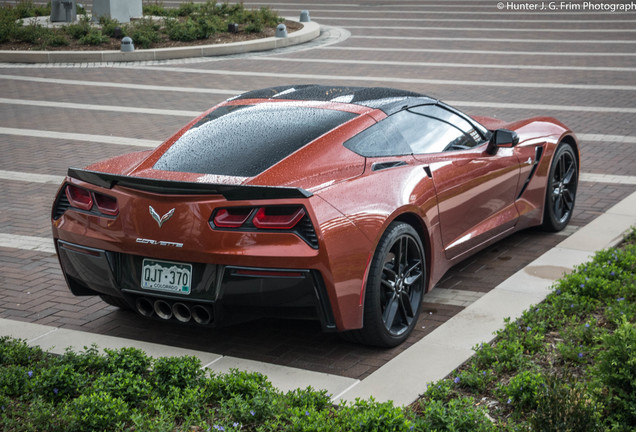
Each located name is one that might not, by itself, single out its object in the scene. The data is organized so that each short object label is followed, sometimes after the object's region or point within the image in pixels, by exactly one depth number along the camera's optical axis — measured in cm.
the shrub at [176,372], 462
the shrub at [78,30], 2095
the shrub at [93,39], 2044
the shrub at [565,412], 379
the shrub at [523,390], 429
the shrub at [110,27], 2120
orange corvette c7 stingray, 478
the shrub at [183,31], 2114
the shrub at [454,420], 403
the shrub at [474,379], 457
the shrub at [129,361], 478
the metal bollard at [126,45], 1970
